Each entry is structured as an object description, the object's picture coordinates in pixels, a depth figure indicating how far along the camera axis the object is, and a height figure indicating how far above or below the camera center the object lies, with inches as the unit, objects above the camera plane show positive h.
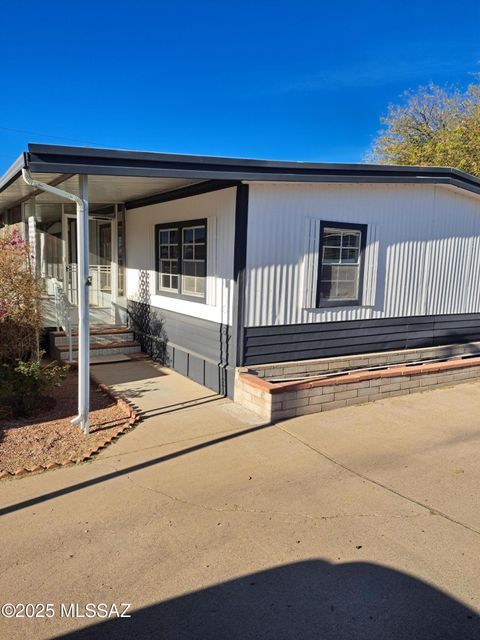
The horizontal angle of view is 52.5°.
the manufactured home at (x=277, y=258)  253.6 +1.9
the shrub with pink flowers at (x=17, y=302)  262.2 -27.2
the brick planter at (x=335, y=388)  227.1 -64.2
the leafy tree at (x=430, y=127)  751.1 +242.1
